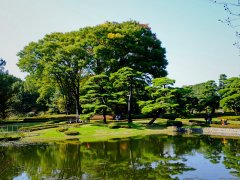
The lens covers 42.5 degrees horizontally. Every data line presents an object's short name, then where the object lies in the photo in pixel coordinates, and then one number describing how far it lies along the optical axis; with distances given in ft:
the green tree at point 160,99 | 153.38
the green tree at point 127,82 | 166.30
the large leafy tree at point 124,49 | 185.47
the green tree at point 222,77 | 279.20
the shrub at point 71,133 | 139.66
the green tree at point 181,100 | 154.92
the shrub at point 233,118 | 173.84
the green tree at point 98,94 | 160.59
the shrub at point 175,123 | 155.33
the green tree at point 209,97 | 195.42
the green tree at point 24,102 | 285.43
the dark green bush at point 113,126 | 151.87
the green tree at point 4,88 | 209.67
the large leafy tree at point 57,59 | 182.50
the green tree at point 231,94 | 182.29
